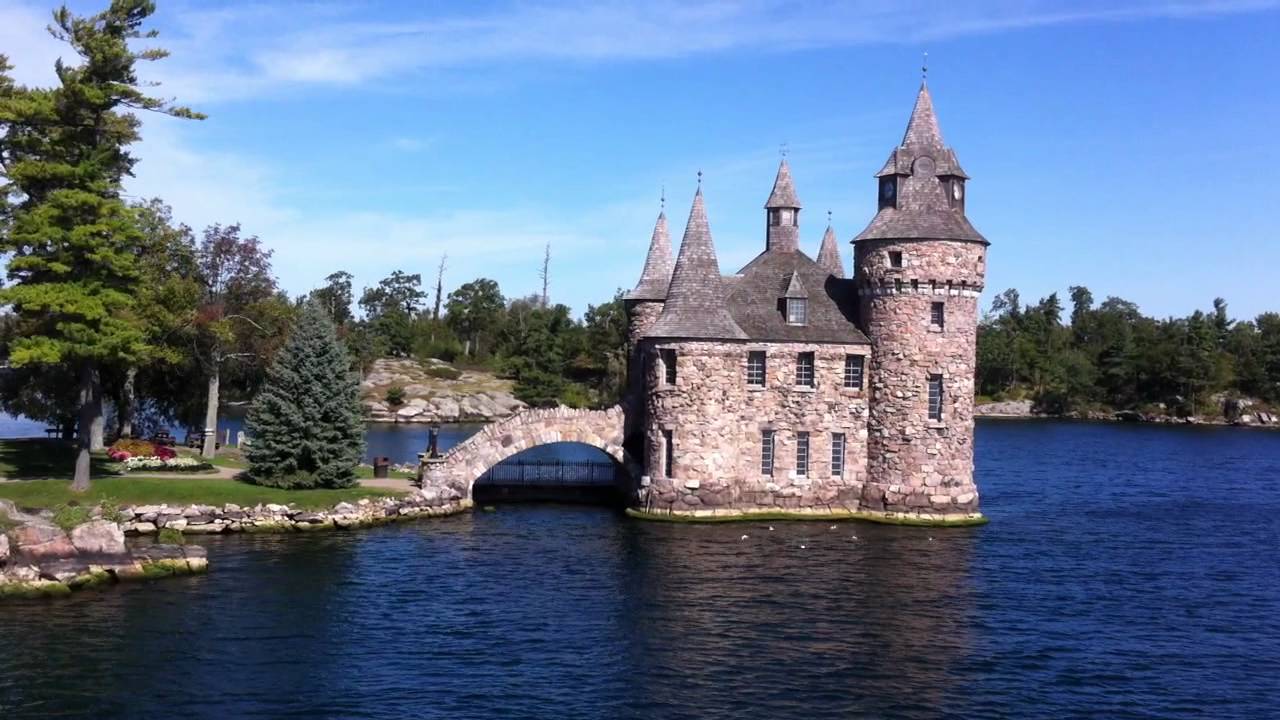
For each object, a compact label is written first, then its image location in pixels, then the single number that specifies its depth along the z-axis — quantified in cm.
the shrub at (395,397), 12088
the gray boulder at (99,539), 3516
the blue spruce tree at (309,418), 4688
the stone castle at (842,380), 4800
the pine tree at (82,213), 4225
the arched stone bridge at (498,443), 4931
